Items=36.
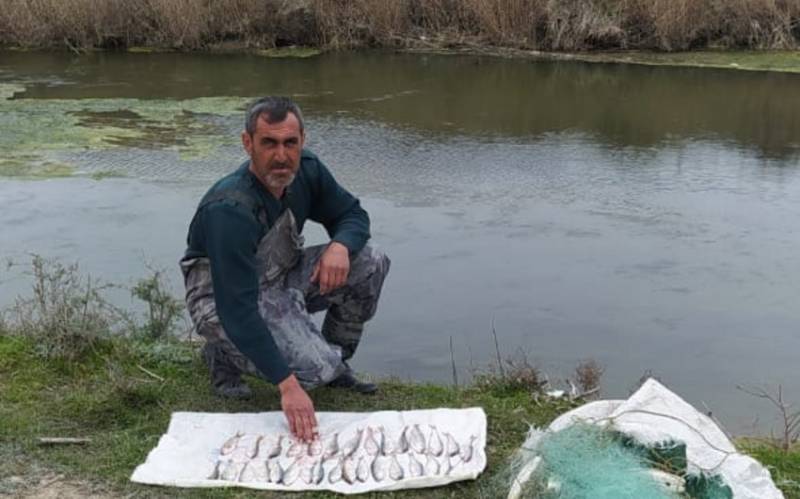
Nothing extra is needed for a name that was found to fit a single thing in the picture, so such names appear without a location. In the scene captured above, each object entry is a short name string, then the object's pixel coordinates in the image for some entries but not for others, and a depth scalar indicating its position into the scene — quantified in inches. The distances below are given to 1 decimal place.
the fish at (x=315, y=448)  114.2
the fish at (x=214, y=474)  108.7
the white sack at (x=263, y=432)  107.2
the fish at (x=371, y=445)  114.3
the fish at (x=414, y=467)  108.9
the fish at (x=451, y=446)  114.1
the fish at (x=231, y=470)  108.7
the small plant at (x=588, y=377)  147.9
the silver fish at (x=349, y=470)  108.5
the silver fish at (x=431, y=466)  109.2
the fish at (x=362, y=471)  108.8
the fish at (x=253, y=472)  108.3
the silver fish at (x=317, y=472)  108.2
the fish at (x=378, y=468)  108.6
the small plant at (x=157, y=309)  159.9
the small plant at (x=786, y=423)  124.9
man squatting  114.0
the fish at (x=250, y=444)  113.7
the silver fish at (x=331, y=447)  113.7
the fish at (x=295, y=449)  114.2
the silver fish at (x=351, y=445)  113.9
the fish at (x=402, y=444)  114.4
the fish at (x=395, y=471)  108.1
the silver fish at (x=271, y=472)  108.3
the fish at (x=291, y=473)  108.2
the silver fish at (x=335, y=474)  108.3
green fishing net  89.4
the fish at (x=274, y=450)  113.5
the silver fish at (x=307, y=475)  108.2
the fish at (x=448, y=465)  109.7
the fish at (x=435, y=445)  114.0
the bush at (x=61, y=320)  143.6
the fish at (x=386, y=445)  114.3
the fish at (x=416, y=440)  114.7
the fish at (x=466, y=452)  112.3
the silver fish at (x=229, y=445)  114.4
